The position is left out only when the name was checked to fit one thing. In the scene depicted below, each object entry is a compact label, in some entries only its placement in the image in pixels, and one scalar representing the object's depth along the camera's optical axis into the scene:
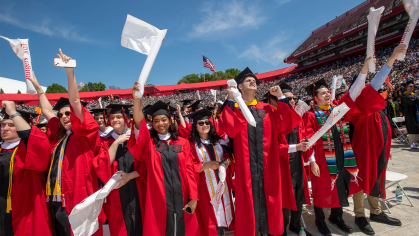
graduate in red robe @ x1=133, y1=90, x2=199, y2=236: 2.33
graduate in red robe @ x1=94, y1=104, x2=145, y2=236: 2.50
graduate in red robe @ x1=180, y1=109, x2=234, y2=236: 2.57
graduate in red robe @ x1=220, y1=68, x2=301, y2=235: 2.50
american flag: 25.70
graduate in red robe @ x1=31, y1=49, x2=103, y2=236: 2.33
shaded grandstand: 25.50
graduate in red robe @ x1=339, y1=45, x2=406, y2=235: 3.04
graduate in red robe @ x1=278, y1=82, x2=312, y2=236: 2.77
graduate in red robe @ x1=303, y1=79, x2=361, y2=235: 2.98
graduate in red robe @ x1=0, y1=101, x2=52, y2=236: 2.37
